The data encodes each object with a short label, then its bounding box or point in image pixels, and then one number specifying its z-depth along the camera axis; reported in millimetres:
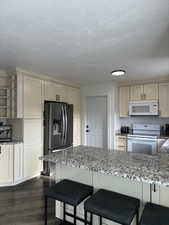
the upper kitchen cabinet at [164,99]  4204
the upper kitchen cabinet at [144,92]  4352
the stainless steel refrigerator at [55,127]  3844
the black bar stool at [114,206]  1303
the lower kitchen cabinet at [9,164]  3254
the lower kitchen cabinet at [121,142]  4535
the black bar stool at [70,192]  1595
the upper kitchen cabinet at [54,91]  4105
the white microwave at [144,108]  4250
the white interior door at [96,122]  5090
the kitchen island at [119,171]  1442
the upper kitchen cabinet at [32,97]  3555
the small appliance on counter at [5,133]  3459
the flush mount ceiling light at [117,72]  3283
